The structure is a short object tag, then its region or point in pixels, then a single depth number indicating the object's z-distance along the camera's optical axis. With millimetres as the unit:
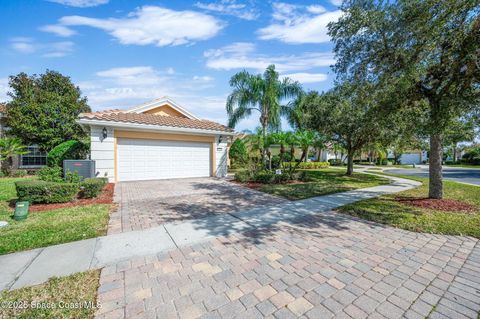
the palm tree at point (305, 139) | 11352
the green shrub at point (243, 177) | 11405
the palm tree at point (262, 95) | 12984
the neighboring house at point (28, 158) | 13875
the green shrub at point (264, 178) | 11017
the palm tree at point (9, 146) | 11132
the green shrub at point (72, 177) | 7410
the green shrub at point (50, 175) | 7319
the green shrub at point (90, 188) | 6883
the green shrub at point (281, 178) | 11125
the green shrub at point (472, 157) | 32375
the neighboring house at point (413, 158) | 42656
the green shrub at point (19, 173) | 13297
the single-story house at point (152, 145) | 10039
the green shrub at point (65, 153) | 10148
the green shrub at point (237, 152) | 18156
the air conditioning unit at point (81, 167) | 8023
